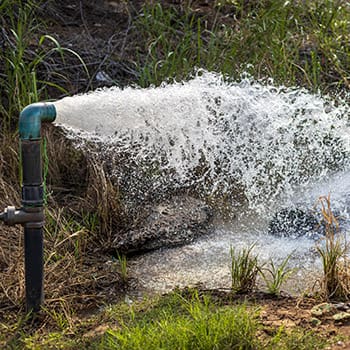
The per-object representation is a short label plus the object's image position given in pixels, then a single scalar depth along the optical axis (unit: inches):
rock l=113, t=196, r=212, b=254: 228.9
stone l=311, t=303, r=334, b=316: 169.5
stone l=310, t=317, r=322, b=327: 165.0
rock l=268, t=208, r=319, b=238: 241.3
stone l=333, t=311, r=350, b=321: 165.7
